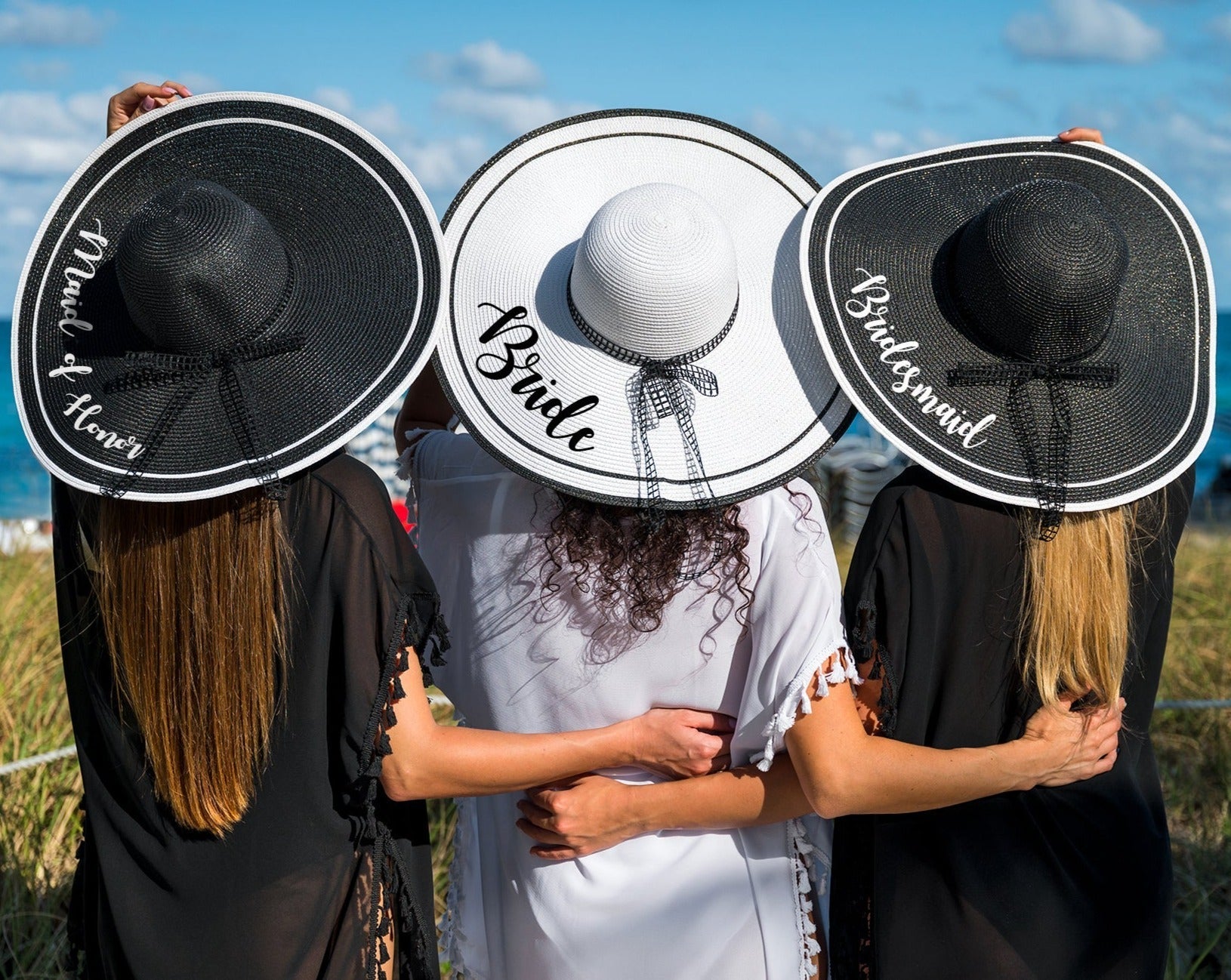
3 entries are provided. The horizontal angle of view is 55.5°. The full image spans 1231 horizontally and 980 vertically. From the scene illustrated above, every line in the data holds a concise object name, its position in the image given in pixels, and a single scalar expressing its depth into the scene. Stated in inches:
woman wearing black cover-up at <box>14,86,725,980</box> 69.5
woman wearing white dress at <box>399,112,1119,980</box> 75.5
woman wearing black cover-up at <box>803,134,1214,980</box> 75.6
